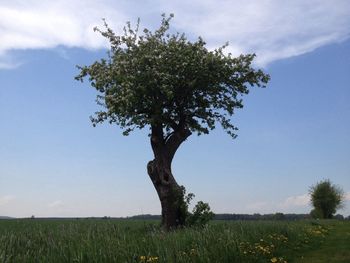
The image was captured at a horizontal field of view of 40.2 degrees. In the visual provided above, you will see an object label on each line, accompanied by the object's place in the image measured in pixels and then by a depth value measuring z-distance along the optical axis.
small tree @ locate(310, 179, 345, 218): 105.88
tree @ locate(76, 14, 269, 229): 33.34
